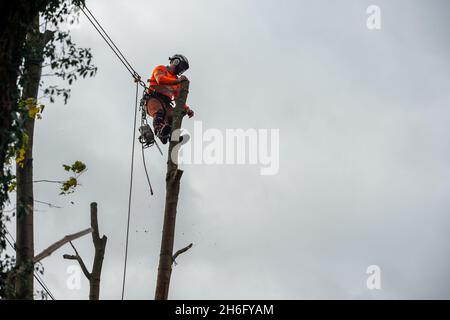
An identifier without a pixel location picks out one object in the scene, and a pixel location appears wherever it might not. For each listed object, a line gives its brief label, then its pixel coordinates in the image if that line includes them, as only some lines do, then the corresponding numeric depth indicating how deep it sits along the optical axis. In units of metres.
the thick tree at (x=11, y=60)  8.70
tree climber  15.71
